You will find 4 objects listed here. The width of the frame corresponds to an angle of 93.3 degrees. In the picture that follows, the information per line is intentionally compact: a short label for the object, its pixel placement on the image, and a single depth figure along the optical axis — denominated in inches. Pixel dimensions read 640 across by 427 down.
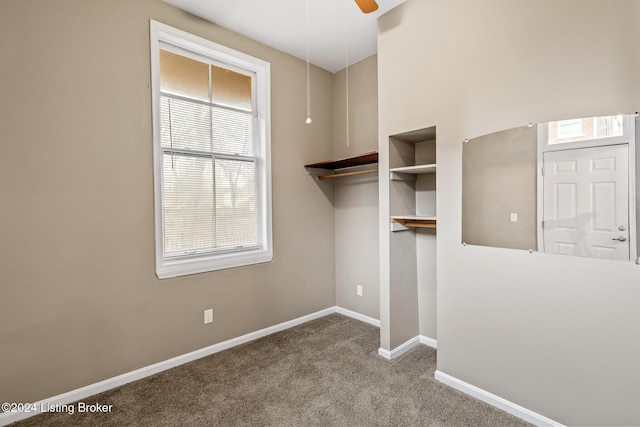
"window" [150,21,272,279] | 101.8
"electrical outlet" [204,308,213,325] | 108.7
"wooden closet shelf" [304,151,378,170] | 112.6
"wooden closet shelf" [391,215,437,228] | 97.6
